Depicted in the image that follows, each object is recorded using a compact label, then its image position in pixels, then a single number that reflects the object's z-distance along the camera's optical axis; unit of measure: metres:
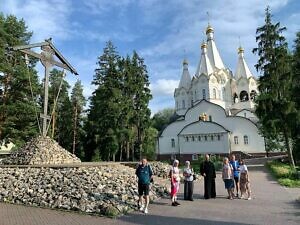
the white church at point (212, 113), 33.71
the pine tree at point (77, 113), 30.57
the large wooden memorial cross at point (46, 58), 12.35
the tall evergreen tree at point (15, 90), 21.12
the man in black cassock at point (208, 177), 8.27
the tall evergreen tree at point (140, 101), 30.53
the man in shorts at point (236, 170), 8.68
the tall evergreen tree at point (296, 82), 18.57
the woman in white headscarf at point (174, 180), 7.49
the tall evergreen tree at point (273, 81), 18.45
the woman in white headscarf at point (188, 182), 8.05
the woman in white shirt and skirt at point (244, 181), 8.31
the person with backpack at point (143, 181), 6.73
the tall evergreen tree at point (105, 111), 27.90
